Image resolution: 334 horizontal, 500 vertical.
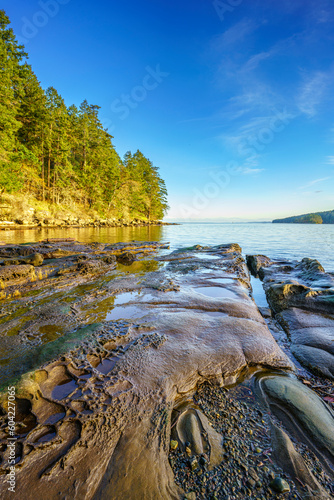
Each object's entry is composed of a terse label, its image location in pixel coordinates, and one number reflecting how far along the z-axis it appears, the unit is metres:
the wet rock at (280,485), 1.28
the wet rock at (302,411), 1.63
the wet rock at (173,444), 1.55
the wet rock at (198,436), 1.52
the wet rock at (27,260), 6.61
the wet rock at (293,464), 1.31
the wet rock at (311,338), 2.73
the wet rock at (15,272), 5.16
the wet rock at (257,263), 8.65
